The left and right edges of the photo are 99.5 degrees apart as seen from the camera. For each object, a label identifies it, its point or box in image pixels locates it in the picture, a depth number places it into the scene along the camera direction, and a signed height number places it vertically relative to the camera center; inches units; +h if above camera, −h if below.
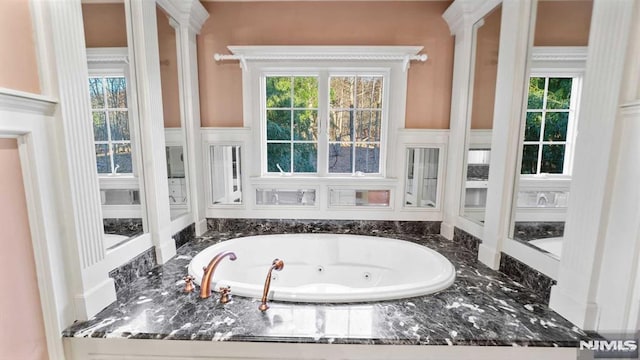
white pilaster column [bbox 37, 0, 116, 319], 42.4 -0.9
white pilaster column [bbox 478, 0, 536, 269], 59.3 +8.8
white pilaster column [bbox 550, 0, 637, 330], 41.1 -1.6
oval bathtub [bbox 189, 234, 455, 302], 80.6 -34.8
